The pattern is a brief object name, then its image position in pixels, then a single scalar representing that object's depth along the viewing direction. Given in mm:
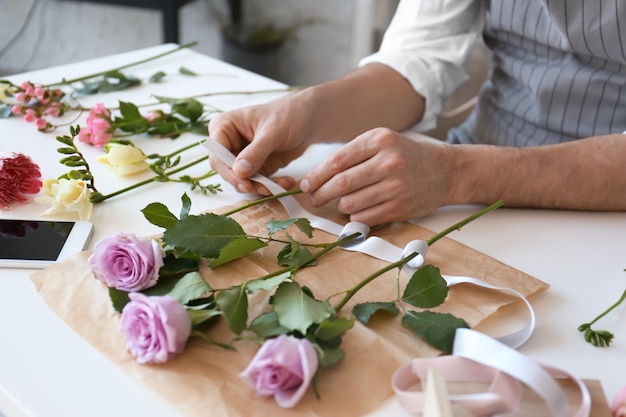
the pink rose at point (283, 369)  628
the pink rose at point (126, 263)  760
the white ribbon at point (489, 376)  628
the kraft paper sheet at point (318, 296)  651
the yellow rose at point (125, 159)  1066
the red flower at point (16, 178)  962
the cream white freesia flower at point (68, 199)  938
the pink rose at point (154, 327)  667
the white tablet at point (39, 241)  852
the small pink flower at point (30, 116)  1219
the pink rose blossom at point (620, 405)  647
